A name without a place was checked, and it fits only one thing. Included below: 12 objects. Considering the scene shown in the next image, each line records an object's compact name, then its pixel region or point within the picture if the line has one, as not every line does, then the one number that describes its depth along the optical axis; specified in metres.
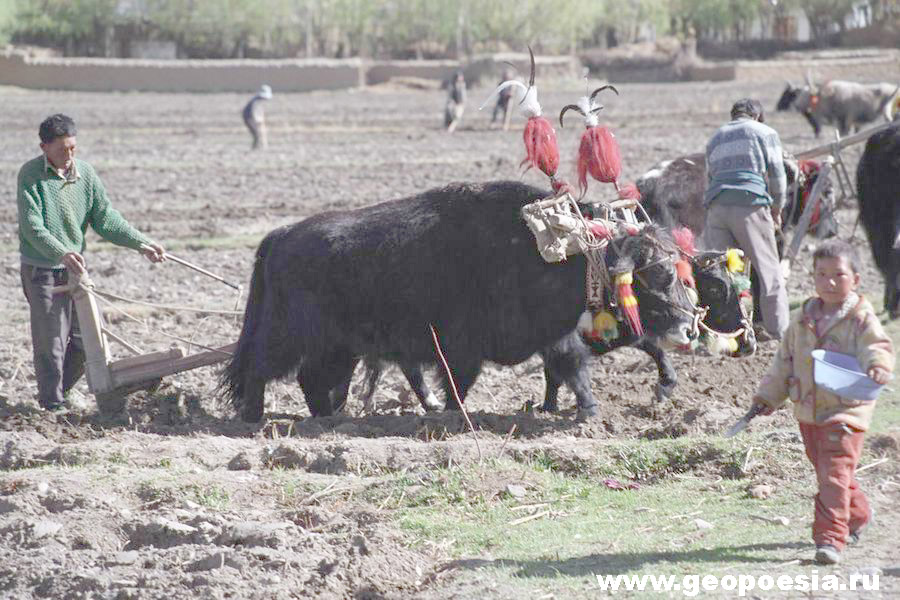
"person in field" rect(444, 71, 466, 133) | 56.41
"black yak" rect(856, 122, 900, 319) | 19.92
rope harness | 14.02
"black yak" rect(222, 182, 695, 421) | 14.46
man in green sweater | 14.55
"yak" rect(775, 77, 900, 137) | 50.81
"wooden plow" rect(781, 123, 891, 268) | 20.06
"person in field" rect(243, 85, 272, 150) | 47.91
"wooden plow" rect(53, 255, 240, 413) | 14.78
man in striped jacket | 17.11
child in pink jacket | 9.28
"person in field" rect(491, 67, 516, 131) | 56.56
